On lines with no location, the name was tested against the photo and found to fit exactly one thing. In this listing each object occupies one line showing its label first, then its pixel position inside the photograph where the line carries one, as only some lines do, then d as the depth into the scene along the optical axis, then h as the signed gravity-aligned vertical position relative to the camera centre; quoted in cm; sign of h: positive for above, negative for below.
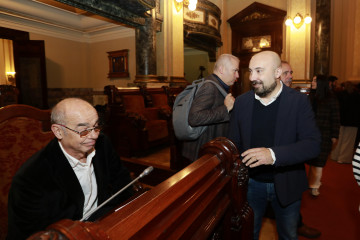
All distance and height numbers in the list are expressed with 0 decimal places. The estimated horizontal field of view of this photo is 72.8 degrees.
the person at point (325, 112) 329 -27
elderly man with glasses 137 -51
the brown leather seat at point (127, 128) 526 -74
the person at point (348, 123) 510 -64
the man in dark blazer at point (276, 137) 157 -31
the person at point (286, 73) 296 +25
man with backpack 222 -11
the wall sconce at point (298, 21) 853 +255
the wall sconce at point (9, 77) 1040 +82
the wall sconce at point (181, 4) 768 +290
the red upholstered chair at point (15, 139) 182 -35
